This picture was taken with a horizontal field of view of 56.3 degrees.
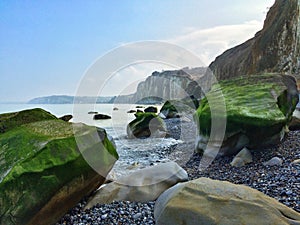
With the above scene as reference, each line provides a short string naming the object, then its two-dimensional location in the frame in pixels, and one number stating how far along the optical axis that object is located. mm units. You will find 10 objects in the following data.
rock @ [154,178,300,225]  2902
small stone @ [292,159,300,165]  5201
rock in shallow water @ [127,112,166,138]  14273
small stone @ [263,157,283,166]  5555
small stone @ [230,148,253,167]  6101
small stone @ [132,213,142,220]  3854
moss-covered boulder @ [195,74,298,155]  6445
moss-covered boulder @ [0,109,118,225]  3463
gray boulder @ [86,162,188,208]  4473
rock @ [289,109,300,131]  9047
